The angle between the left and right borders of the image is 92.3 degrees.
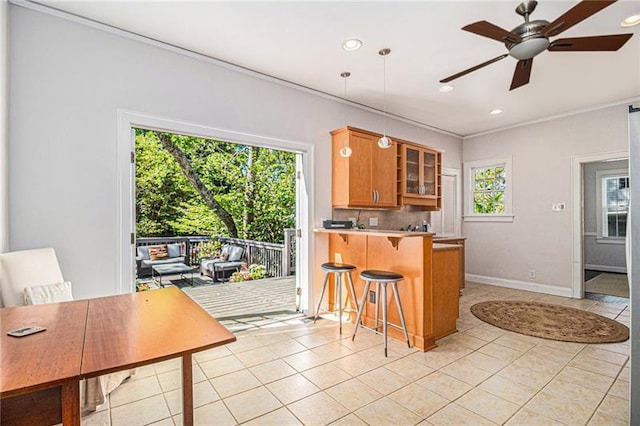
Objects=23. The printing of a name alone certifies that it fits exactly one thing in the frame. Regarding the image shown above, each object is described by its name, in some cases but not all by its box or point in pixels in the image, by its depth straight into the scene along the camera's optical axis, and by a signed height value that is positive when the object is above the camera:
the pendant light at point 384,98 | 3.06 +1.60
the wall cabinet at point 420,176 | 4.62 +0.59
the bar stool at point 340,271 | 3.40 -0.64
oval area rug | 3.26 -1.31
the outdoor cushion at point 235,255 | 6.60 -0.89
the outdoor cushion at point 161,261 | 6.36 -1.01
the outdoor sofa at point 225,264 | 6.32 -1.05
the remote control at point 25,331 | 1.27 -0.50
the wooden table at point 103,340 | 1.01 -0.51
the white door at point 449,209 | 5.92 +0.08
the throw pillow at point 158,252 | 6.73 -0.85
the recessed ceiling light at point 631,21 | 2.53 +1.60
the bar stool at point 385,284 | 2.86 -0.69
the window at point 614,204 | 6.69 +0.17
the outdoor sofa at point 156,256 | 6.45 -0.93
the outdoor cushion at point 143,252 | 6.61 -0.82
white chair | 1.95 -0.47
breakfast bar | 2.96 -0.64
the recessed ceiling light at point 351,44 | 2.85 +1.60
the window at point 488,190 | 5.62 +0.43
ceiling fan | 2.01 +1.23
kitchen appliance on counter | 3.86 -0.14
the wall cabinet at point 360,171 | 3.96 +0.56
